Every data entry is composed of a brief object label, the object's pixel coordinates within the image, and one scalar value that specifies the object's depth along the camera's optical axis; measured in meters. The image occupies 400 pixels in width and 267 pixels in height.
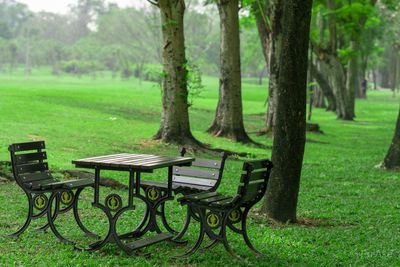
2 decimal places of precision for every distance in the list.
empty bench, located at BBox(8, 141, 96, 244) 8.16
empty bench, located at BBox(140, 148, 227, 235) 8.45
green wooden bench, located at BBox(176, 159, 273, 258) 7.57
